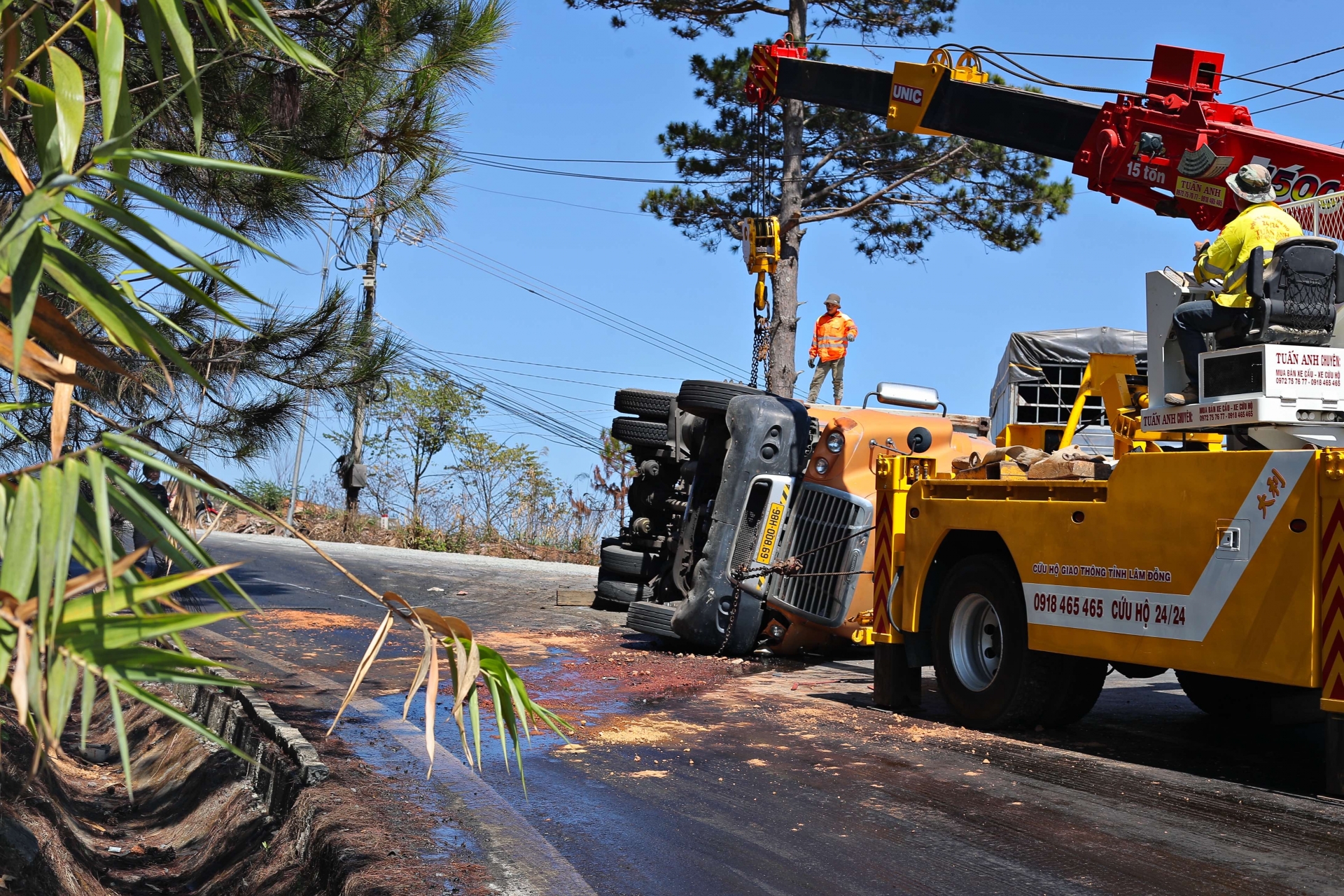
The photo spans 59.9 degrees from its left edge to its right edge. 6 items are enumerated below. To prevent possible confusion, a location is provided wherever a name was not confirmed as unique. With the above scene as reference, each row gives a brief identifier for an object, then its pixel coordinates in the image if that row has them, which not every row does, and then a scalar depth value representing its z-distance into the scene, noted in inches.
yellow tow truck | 214.1
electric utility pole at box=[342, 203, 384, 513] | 1082.7
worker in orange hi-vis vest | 666.2
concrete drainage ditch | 169.6
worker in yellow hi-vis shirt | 251.3
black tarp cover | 576.1
